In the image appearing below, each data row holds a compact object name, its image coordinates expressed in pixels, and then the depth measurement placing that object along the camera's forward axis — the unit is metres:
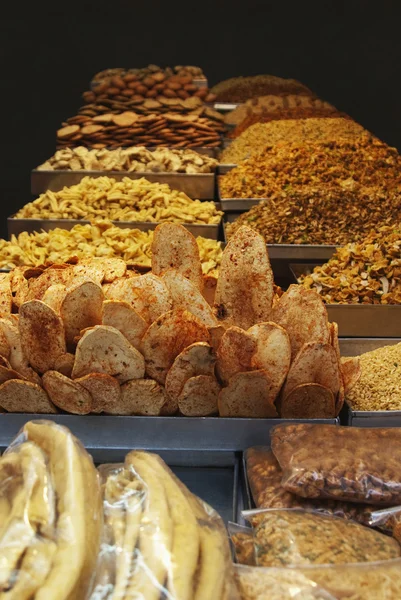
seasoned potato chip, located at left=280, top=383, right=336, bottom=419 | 1.51
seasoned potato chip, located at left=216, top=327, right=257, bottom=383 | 1.49
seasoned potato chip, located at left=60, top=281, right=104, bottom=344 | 1.55
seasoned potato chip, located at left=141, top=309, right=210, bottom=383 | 1.52
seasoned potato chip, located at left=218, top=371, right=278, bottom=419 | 1.48
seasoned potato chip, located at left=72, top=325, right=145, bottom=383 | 1.48
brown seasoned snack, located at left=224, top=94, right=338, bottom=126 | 5.35
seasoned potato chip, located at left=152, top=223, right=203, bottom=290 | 1.78
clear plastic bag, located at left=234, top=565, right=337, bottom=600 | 0.86
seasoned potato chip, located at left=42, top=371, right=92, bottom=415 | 1.50
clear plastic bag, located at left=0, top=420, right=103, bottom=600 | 0.75
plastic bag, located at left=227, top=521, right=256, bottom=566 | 1.06
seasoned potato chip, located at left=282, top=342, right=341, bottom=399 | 1.49
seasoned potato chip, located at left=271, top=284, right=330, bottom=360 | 1.58
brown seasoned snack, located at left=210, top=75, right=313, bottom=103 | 6.21
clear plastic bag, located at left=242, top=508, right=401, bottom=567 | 0.99
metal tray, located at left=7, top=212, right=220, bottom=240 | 3.39
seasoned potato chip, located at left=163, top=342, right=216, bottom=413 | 1.49
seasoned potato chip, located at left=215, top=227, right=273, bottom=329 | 1.69
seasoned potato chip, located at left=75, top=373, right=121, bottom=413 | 1.50
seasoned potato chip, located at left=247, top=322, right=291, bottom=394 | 1.51
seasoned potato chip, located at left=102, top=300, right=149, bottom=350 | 1.51
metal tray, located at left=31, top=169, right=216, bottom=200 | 4.01
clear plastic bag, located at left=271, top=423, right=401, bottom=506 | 1.20
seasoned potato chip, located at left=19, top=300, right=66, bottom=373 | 1.50
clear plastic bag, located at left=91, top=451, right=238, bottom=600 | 0.78
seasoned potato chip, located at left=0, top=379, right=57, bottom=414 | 1.52
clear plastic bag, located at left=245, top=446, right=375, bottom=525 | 1.20
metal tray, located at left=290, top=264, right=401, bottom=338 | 2.40
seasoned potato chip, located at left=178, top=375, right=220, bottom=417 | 1.50
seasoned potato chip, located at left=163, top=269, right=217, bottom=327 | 1.63
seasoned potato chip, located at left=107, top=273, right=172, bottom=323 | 1.60
